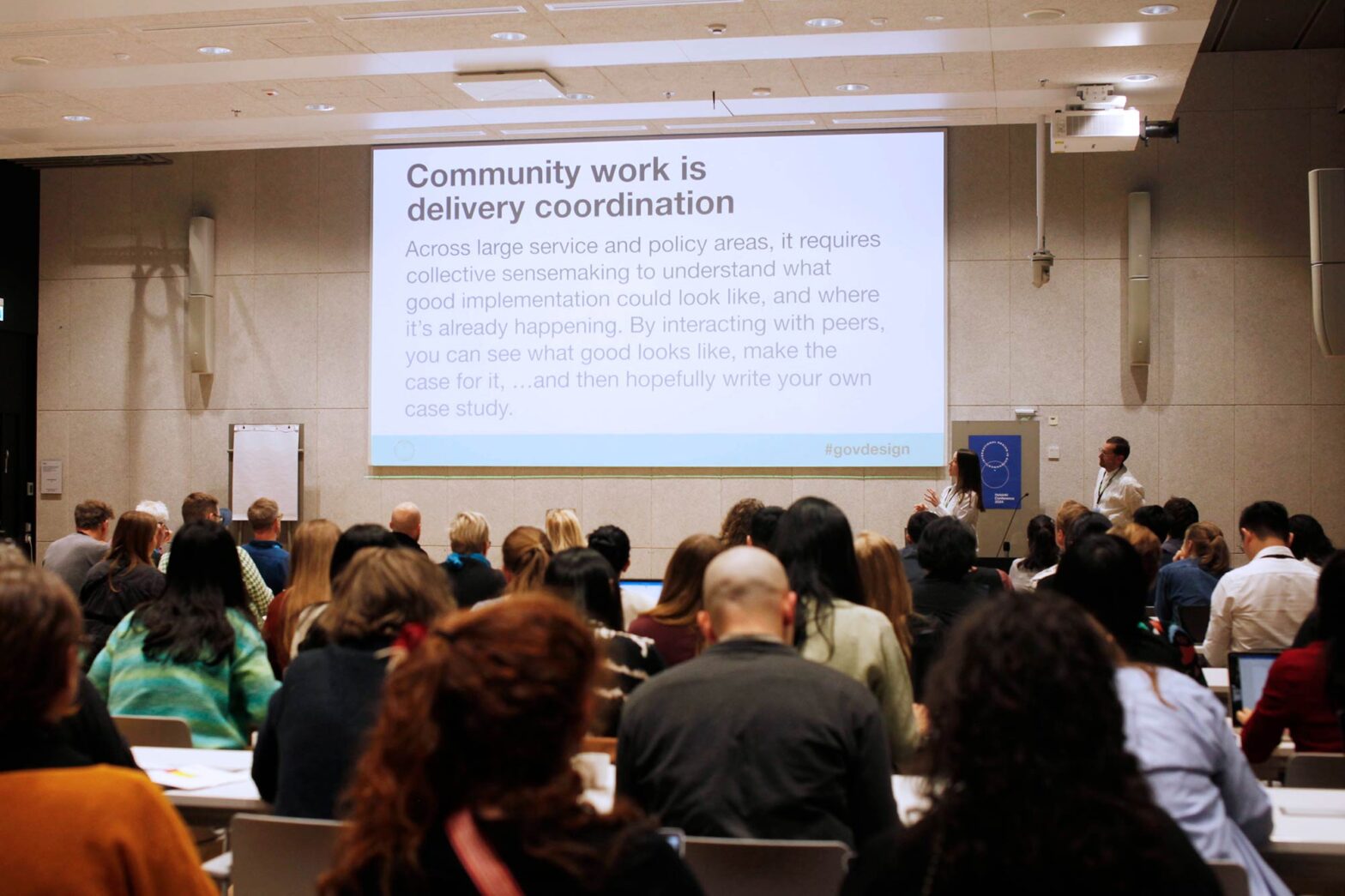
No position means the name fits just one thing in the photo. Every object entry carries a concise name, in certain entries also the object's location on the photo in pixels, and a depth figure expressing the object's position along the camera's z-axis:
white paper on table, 3.13
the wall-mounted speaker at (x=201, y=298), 11.45
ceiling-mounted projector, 8.16
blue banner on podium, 9.90
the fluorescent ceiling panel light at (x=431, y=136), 10.03
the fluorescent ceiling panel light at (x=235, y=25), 7.29
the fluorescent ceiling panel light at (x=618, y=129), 9.85
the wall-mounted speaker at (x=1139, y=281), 10.01
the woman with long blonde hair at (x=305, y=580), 4.73
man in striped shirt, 5.97
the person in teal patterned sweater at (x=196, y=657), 3.74
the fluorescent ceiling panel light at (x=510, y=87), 8.34
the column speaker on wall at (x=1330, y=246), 8.02
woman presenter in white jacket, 8.73
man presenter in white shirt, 9.19
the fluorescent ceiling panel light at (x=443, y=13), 7.13
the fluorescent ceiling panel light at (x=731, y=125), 9.77
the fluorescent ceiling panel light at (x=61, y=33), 7.44
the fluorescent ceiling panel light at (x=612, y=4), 7.01
